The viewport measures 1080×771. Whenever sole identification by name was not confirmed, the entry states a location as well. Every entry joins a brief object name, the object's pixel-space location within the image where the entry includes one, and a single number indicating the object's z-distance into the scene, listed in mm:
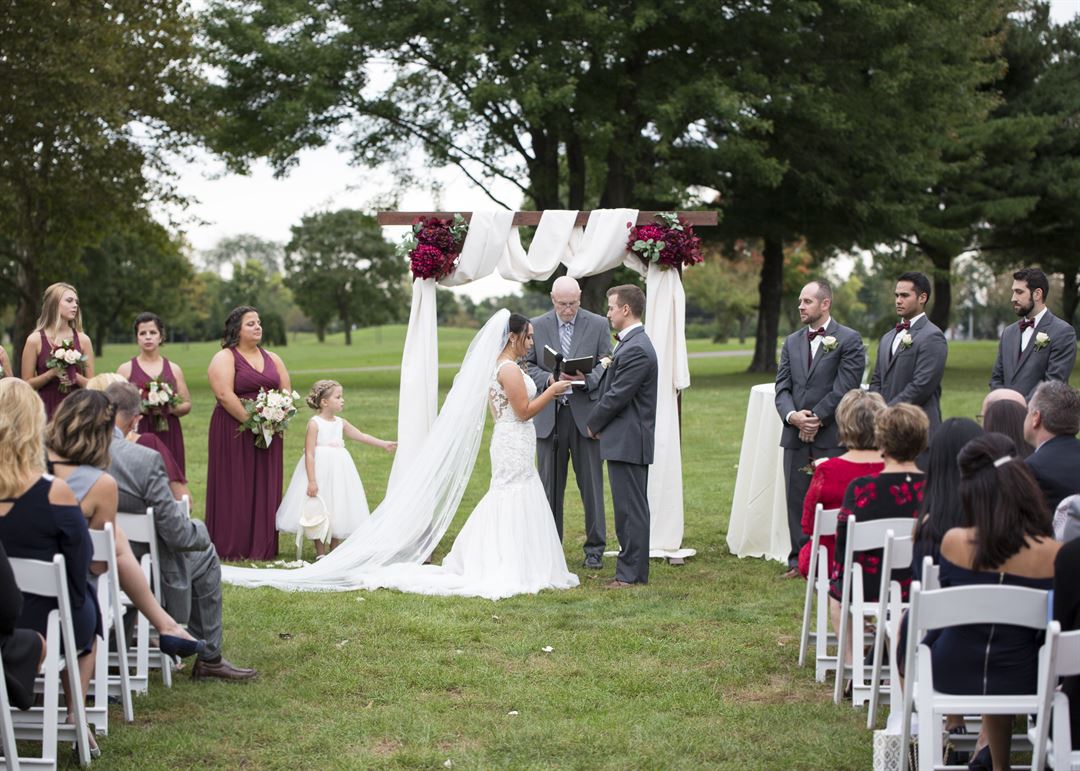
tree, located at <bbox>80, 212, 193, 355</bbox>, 57853
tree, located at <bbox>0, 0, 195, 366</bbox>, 25438
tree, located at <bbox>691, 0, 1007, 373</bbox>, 27641
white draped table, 9859
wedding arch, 10164
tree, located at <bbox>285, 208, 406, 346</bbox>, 75312
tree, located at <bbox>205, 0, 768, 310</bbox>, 26391
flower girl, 9734
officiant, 9625
